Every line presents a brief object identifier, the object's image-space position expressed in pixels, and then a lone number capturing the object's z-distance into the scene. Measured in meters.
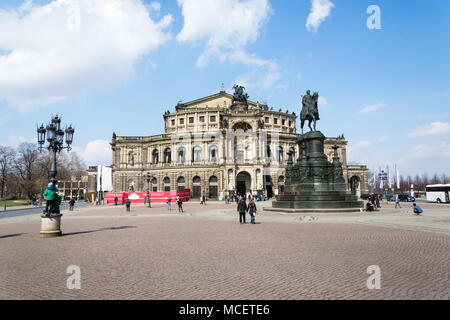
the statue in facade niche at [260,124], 63.44
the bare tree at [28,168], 70.81
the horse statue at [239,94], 66.69
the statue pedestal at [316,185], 23.00
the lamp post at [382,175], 59.40
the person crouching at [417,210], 20.60
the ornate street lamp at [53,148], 13.11
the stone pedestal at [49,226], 13.03
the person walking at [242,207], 17.48
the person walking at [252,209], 17.32
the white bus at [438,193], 40.75
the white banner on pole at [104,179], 52.78
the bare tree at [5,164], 70.19
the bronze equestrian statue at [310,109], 26.17
